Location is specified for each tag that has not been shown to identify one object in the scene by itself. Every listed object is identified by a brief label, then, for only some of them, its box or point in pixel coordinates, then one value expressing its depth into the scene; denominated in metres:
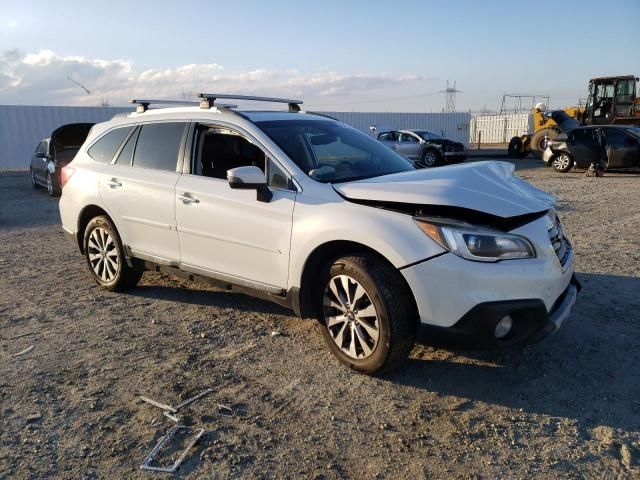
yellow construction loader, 21.80
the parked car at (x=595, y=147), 15.63
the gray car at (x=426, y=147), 20.61
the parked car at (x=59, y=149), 12.74
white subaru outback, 3.13
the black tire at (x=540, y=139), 20.58
